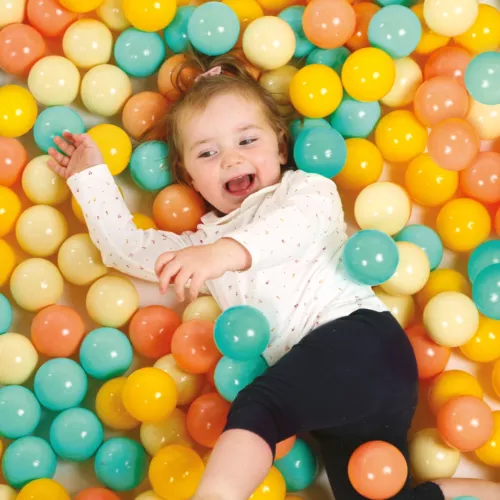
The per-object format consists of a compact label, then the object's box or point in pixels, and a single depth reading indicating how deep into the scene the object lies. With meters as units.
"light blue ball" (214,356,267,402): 1.59
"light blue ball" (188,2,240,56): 1.81
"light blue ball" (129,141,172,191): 1.83
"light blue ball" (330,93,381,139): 1.85
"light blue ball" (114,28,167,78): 1.87
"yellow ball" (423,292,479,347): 1.66
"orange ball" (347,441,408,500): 1.48
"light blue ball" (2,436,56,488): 1.61
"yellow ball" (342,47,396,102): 1.78
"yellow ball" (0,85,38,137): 1.80
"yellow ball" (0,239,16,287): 1.76
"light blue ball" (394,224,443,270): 1.79
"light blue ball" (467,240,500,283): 1.73
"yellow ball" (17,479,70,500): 1.54
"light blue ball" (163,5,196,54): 1.90
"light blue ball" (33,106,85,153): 1.83
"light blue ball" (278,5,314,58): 1.90
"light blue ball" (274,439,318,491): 1.63
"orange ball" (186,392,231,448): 1.61
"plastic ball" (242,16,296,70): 1.82
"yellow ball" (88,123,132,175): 1.81
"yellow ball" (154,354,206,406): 1.71
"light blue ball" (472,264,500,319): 1.61
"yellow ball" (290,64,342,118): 1.79
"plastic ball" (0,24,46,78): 1.83
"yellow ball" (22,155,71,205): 1.80
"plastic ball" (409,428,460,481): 1.62
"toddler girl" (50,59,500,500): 1.39
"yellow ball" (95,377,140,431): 1.69
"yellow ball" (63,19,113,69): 1.86
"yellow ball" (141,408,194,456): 1.65
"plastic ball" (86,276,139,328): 1.75
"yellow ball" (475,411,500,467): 1.63
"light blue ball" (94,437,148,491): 1.62
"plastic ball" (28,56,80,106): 1.83
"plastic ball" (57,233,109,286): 1.78
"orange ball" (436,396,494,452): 1.57
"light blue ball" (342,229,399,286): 1.57
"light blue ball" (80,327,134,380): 1.71
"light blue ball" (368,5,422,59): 1.79
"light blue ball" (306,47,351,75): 1.88
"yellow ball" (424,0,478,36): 1.78
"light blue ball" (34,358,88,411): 1.68
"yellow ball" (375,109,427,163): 1.83
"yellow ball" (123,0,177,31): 1.82
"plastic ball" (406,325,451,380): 1.70
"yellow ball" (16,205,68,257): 1.77
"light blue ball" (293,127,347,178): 1.74
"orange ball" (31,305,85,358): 1.71
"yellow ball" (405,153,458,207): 1.80
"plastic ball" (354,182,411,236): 1.78
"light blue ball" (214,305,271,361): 1.53
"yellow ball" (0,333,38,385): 1.70
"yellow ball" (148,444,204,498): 1.52
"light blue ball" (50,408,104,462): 1.65
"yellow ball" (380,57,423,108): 1.87
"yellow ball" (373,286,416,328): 1.77
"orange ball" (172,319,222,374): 1.65
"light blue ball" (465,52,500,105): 1.72
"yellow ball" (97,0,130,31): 1.90
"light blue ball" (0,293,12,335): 1.72
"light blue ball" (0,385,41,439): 1.64
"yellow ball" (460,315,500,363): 1.71
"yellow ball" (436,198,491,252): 1.78
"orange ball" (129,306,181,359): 1.74
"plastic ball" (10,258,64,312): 1.74
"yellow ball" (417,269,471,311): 1.77
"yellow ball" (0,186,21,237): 1.78
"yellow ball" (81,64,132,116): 1.85
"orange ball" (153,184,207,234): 1.82
